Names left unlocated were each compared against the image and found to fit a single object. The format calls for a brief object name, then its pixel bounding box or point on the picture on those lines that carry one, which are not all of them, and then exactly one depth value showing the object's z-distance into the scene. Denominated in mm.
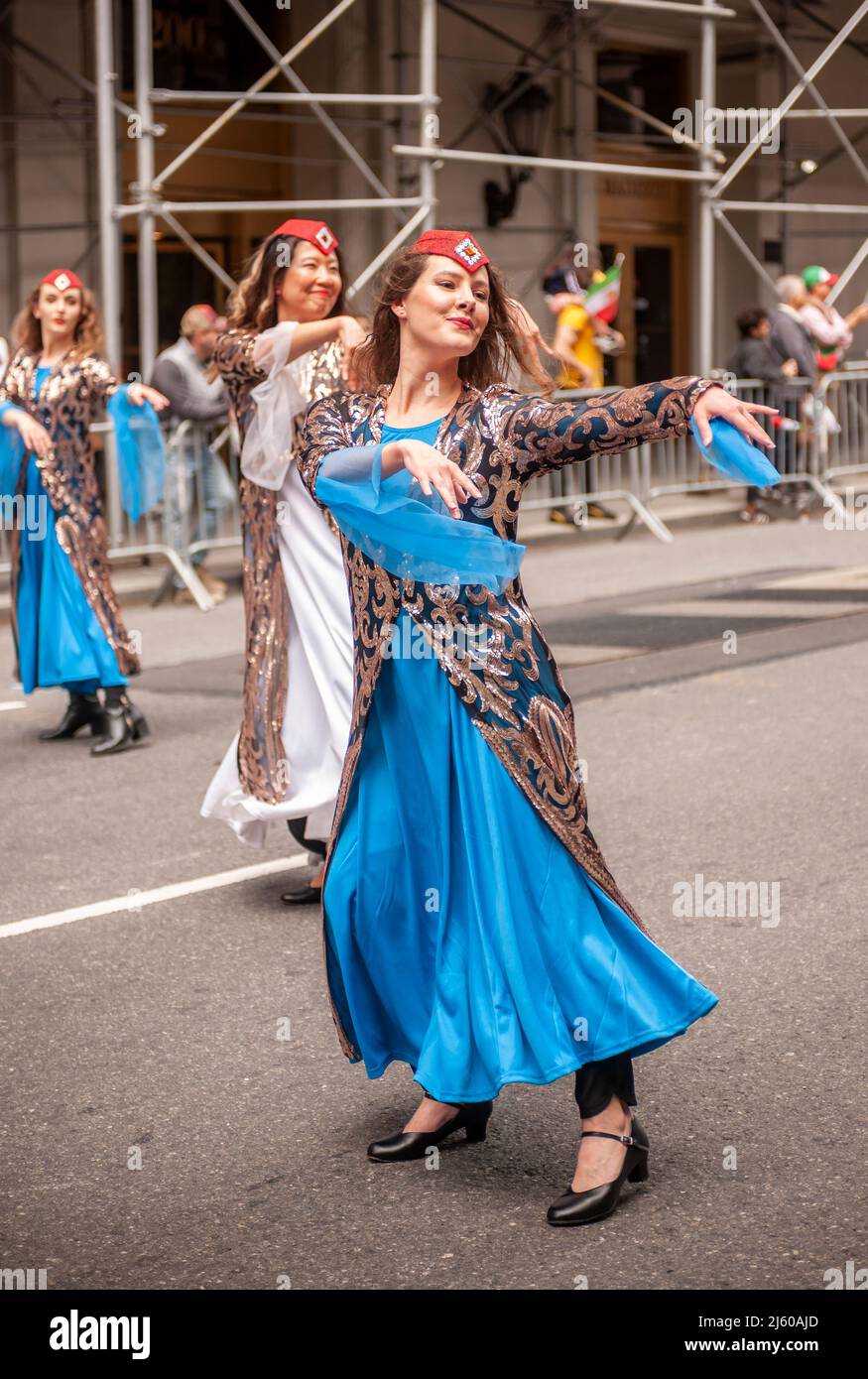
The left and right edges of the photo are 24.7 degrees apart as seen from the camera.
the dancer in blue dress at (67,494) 8250
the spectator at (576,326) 15578
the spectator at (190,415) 13023
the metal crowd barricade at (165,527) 12859
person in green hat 17156
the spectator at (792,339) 16734
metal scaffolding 13250
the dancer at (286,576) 5695
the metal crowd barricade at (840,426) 17125
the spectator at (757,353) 16859
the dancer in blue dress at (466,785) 3582
